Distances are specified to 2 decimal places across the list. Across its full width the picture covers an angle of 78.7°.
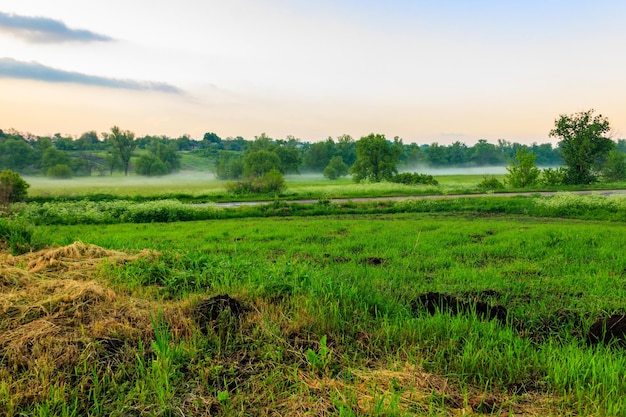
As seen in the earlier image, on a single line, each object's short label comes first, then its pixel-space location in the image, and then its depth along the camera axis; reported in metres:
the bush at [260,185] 39.91
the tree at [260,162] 76.69
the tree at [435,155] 150.21
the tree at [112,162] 104.50
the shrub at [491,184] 43.62
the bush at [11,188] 26.64
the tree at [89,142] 125.10
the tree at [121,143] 103.57
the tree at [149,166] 103.38
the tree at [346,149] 130.02
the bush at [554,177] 45.83
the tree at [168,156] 119.25
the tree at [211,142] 178.88
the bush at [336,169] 96.85
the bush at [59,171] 84.84
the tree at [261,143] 112.29
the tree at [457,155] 154.62
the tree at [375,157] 64.44
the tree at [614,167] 57.08
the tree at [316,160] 120.91
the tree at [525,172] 45.28
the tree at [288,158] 93.12
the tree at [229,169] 100.25
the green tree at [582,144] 44.22
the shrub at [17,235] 7.82
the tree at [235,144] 170.12
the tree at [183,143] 176.00
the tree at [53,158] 88.38
